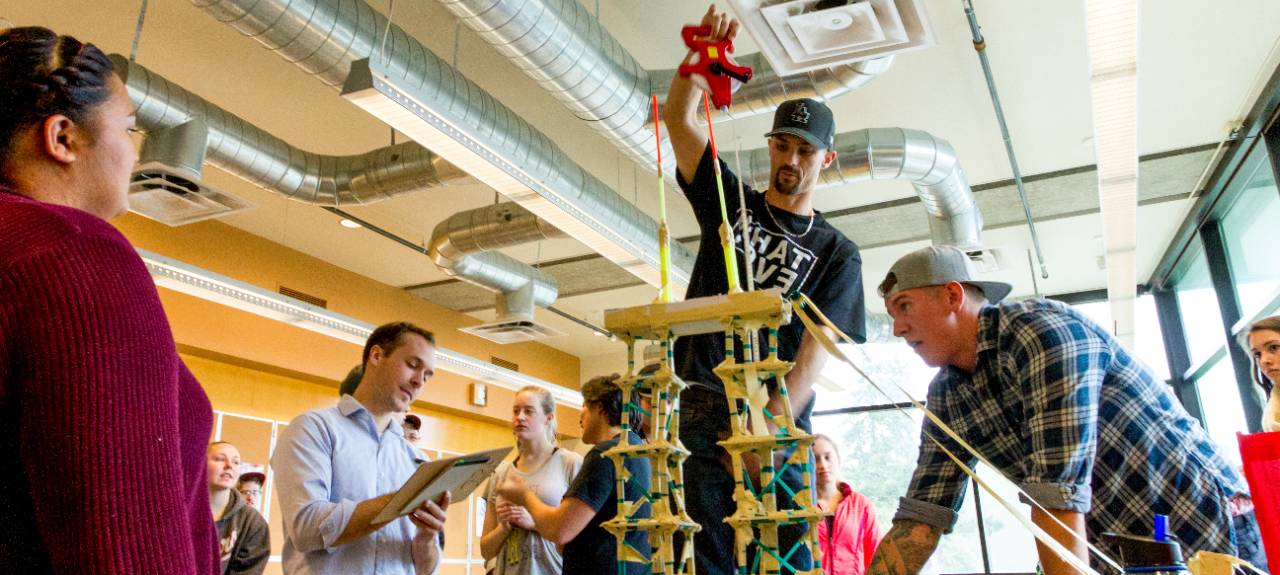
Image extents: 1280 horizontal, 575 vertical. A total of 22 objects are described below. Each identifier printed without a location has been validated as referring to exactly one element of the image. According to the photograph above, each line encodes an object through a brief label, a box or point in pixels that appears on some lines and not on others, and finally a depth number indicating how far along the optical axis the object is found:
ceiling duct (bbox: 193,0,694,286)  3.52
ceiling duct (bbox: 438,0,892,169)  3.47
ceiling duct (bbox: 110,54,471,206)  4.41
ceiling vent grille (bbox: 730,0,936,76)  3.31
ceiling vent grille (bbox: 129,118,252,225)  3.92
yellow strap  1.09
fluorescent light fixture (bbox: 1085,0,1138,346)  3.30
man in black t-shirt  1.54
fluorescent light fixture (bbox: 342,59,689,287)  3.41
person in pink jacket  4.15
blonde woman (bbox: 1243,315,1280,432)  3.29
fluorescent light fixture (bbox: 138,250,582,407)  4.93
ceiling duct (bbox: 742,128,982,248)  5.09
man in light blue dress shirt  2.23
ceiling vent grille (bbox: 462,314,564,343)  7.01
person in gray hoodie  4.38
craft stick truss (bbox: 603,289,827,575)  0.90
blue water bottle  1.09
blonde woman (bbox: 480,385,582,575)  3.19
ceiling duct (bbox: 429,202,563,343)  6.21
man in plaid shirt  1.64
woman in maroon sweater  0.75
